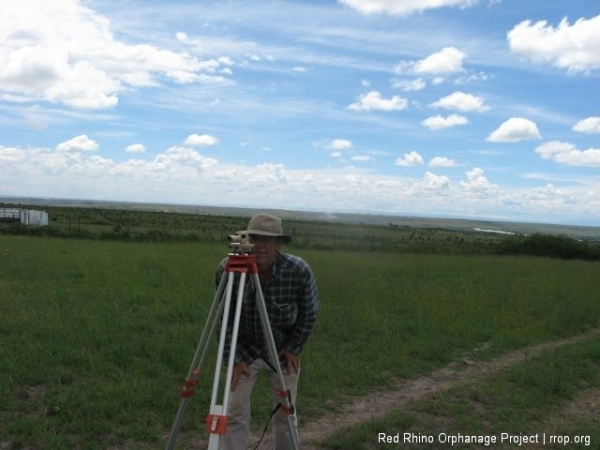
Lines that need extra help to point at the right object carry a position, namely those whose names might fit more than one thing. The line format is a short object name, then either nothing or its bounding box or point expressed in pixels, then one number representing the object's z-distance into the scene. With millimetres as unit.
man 3342
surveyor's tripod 2752
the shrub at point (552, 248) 36000
